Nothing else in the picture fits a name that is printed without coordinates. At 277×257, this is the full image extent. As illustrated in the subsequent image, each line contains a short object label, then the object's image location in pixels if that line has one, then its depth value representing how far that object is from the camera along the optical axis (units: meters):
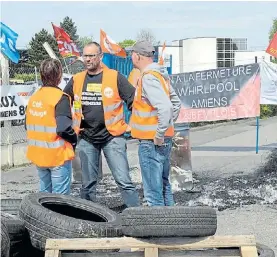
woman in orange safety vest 5.97
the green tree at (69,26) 82.50
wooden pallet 4.38
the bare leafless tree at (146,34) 61.62
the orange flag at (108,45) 13.57
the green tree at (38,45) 57.00
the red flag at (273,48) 12.87
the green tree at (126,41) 68.86
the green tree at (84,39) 89.34
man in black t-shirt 6.40
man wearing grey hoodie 5.95
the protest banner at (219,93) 10.72
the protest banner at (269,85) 11.66
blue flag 11.52
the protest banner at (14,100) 11.70
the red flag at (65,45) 15.50
